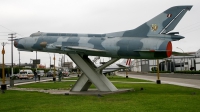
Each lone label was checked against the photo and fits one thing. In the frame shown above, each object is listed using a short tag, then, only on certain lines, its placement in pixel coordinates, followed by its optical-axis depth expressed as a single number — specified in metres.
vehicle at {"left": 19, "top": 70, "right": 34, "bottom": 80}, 57.84
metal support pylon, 20.42
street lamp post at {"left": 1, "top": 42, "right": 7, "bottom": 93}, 26.11
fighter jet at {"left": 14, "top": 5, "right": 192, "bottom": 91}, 18.22
